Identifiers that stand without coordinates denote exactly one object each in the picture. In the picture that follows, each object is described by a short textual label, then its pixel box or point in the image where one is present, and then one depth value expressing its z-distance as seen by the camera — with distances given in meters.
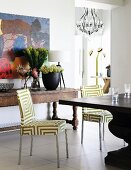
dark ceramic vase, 6.01
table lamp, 6.15
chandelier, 11.08
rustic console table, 5.37
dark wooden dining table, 3.95
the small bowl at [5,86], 5.53
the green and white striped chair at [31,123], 4.05
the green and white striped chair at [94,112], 4.92
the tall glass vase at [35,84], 6.14
